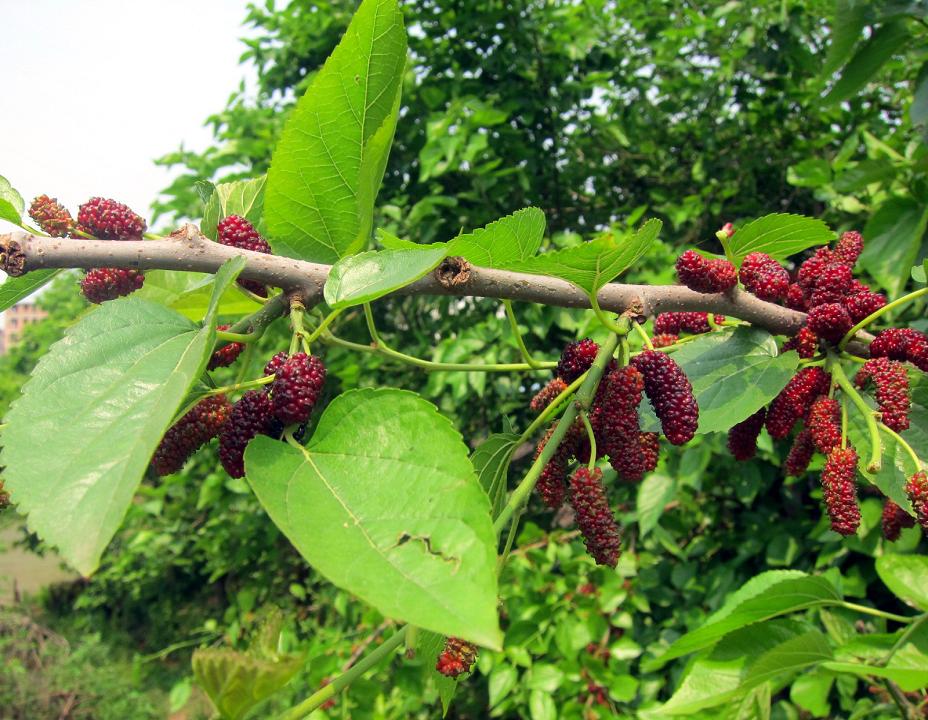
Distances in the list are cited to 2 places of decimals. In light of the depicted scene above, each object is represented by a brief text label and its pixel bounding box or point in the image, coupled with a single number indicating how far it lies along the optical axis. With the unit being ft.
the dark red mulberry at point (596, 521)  1.59
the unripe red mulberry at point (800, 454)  2.17
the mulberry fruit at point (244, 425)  1.48
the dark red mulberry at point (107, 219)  1.61
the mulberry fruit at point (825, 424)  1.97
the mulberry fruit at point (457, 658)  1.38
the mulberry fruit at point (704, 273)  1.90
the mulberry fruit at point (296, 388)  1.42
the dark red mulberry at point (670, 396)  1.67
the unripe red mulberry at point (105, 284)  1.82
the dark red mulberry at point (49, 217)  1.65
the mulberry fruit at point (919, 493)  1.75
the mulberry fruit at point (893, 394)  1.88
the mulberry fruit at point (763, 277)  2.11
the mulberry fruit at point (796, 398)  2.12
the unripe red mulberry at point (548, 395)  1.98
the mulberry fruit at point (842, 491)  1.85
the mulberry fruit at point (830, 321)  2.05
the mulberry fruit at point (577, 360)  1.90
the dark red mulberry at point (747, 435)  2.20
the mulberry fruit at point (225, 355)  1.84
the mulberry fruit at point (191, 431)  1.64
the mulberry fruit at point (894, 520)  2.22
